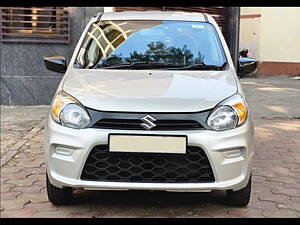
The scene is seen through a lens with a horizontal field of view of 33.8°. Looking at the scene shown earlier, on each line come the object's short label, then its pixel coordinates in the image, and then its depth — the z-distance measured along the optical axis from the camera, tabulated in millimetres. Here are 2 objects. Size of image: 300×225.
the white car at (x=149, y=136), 3340
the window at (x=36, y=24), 9000
